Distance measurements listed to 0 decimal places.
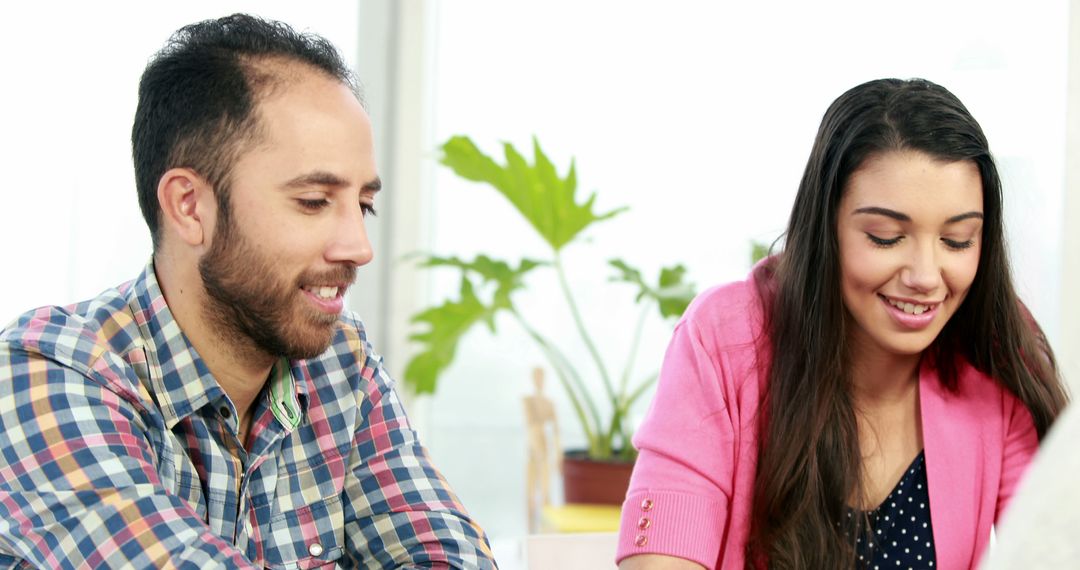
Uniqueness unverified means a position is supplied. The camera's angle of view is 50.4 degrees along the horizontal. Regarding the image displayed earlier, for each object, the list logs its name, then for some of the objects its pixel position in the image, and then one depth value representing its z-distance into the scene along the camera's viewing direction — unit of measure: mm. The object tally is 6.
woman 1402
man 1091
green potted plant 2982
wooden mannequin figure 3145
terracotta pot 2904
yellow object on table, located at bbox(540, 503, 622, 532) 2727
